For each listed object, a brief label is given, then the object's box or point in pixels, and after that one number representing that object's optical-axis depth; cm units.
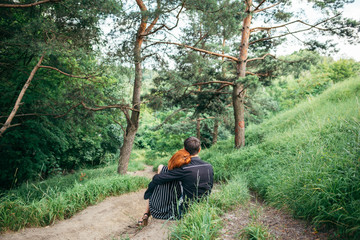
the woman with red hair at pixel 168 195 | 284
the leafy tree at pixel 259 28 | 605
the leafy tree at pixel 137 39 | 596
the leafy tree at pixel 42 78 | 508
